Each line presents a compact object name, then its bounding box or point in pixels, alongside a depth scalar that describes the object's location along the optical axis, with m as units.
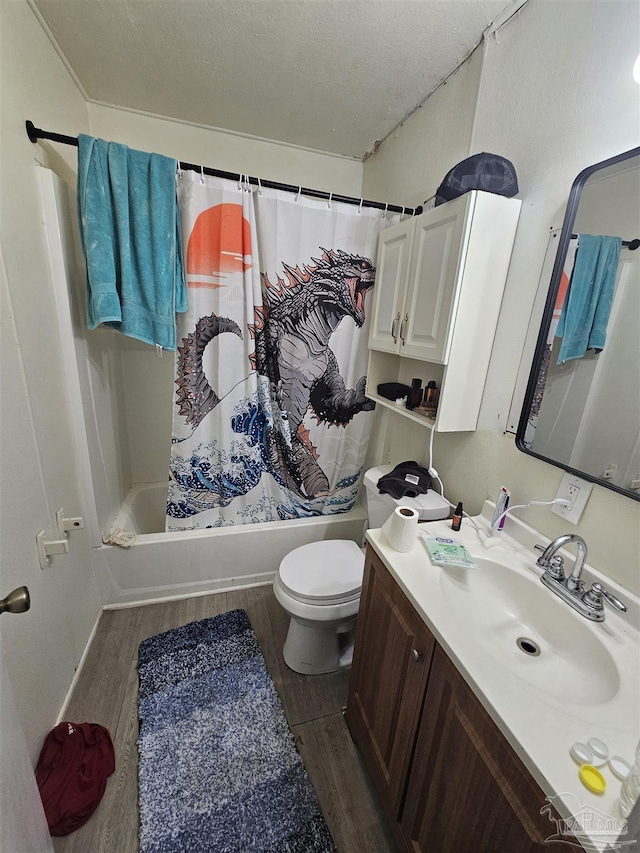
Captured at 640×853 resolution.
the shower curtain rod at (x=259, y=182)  1.23
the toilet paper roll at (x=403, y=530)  1.01
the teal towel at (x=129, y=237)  1.30
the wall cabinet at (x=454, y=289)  1.13
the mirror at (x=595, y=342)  0.84
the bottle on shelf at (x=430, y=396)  1.45
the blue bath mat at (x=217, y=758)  1.03
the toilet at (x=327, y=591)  1.37
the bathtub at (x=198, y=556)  1.75
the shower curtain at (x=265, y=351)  1.56
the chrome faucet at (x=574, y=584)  0.83
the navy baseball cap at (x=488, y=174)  1.08
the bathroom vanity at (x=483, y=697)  0.57
